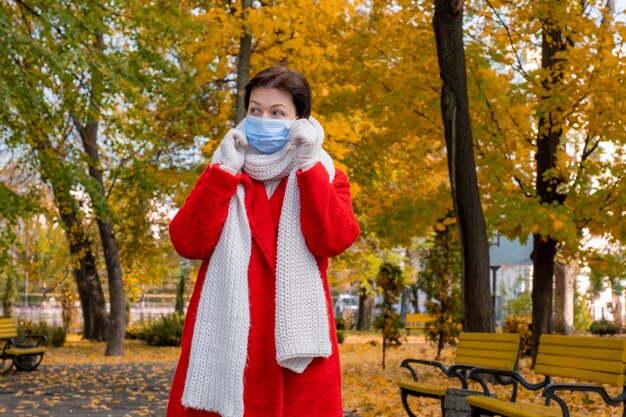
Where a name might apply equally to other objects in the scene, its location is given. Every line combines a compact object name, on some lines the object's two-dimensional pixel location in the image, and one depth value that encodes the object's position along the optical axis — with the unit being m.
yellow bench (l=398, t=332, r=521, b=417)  8.23
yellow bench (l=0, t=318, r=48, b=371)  16.02
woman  3.13
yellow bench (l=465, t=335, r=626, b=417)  6.04
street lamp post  26.99
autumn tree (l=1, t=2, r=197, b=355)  12.47
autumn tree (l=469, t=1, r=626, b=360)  12.83
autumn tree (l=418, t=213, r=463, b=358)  19.17
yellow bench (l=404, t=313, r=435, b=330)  32.03
